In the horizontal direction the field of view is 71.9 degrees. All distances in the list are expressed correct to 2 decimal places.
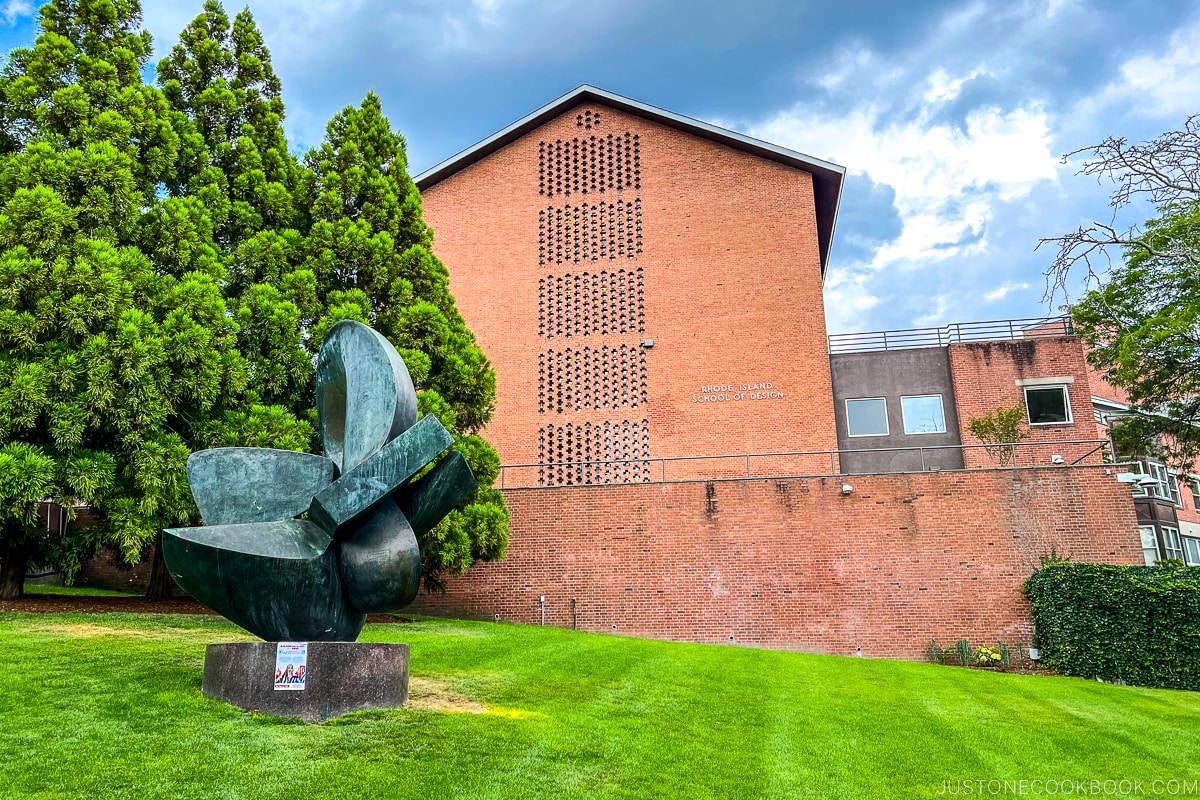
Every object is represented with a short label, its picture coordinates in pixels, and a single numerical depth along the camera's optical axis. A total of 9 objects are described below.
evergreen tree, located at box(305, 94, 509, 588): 13.32
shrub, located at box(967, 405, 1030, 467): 18.81
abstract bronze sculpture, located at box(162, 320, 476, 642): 6.50
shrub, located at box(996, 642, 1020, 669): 14.47
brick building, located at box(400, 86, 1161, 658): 15.19
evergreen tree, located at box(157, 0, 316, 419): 12.08
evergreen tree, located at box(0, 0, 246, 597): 10.19
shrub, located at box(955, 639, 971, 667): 14.49
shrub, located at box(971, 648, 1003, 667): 14.44
